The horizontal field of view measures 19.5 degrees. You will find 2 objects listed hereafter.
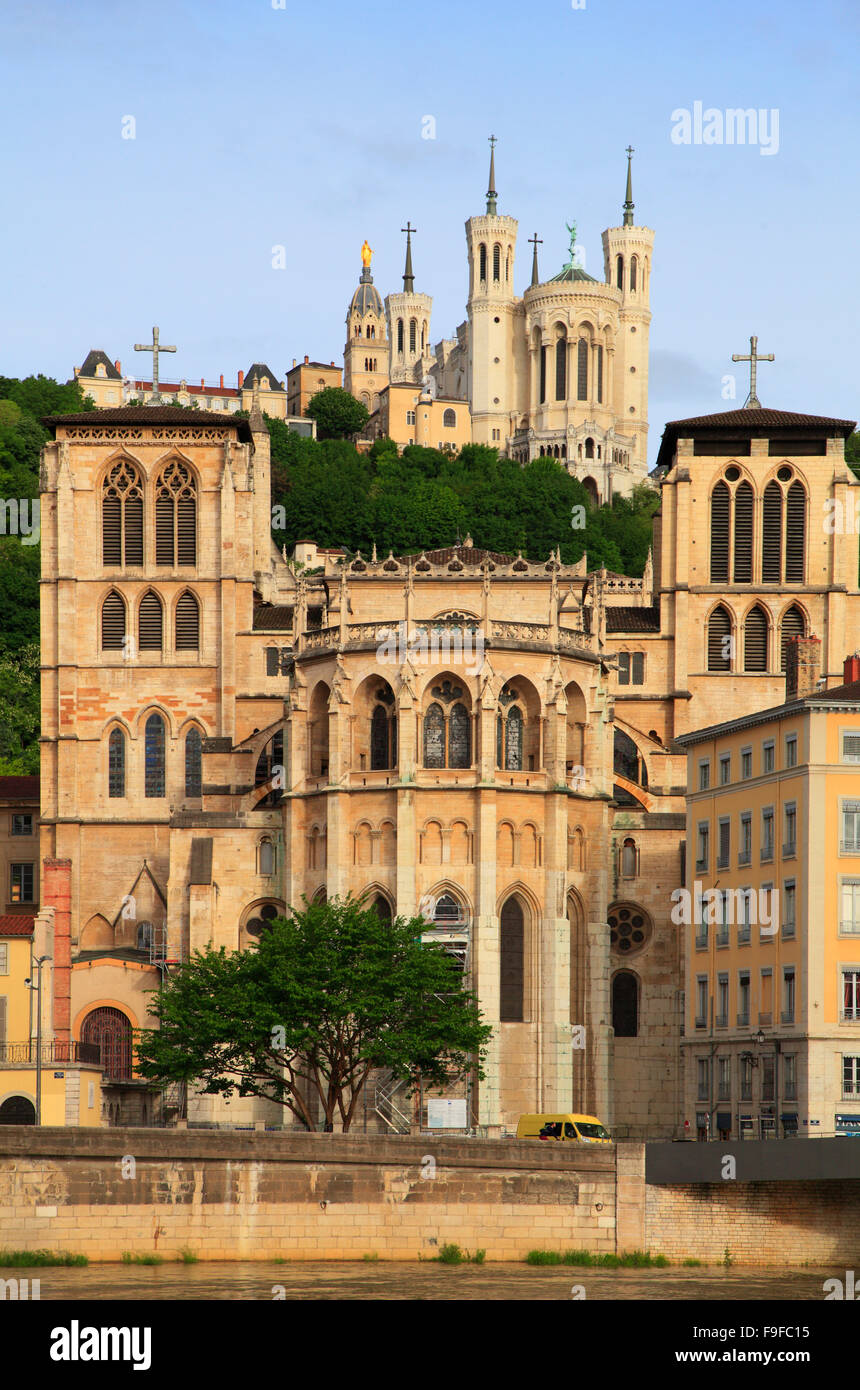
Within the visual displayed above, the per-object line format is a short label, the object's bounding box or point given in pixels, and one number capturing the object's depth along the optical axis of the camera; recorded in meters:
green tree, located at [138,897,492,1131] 74.62
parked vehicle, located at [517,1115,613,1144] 73.88
